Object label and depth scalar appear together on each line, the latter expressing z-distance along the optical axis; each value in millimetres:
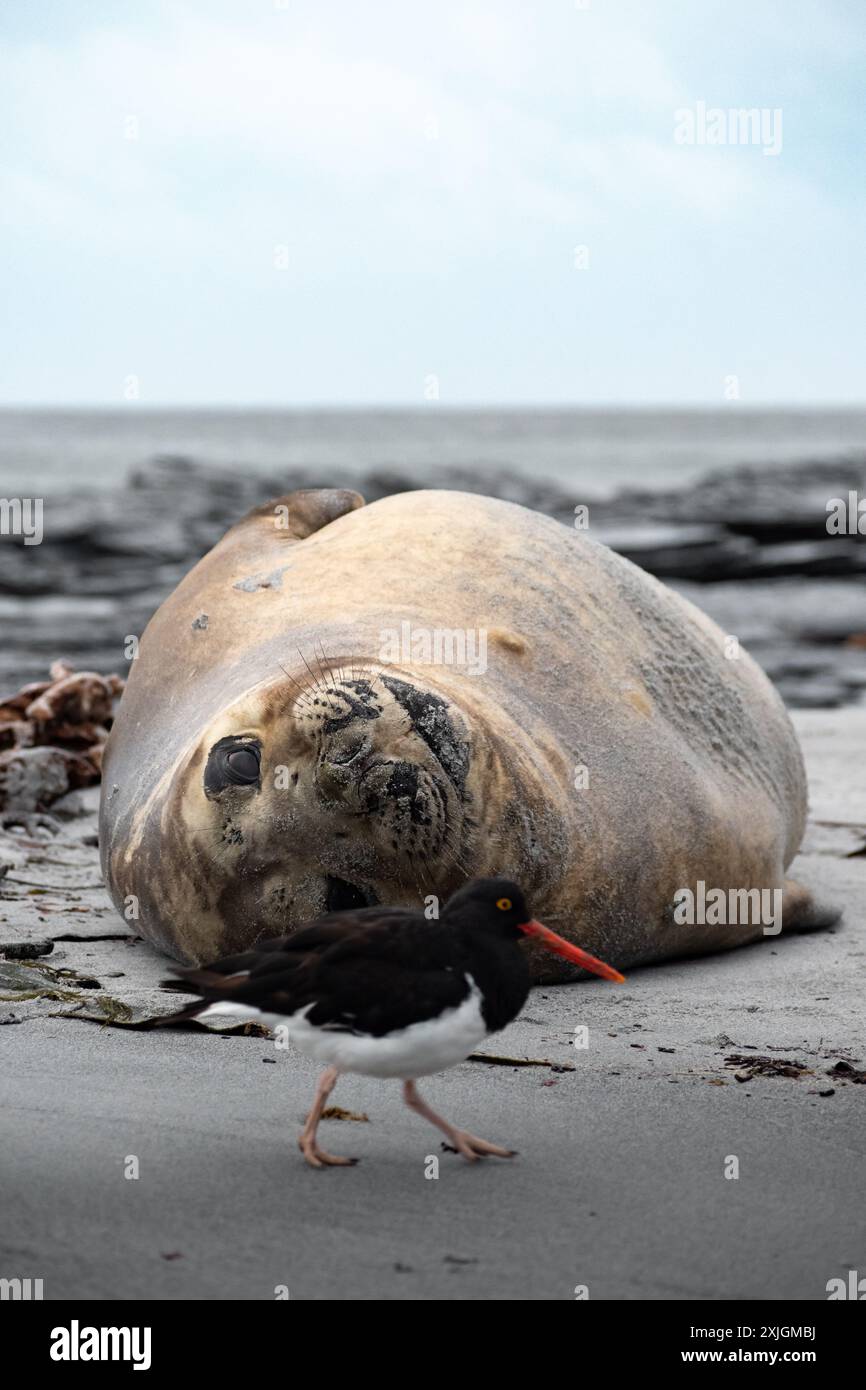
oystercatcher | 2945
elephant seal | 4227
